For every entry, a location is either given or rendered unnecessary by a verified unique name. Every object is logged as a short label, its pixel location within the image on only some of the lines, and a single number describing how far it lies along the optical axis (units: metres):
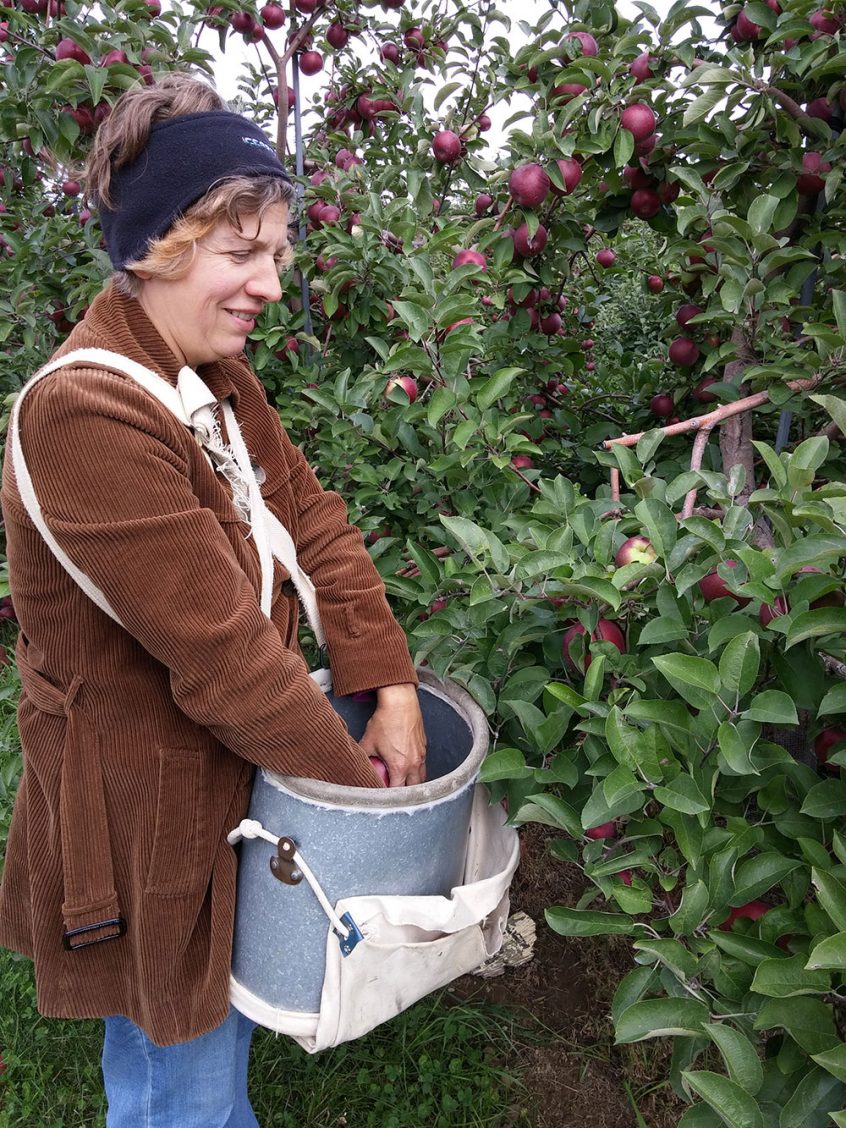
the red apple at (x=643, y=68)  1.69
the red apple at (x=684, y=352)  1.95
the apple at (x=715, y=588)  1.05
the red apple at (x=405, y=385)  1.58
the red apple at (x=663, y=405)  2.10
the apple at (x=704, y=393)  1.90
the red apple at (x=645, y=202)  1.88
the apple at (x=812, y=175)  1.54
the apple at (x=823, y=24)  1.47
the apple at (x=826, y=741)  1.04
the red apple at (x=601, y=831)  1.09
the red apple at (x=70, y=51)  1.83
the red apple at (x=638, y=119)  1.65
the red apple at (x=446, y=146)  2.05
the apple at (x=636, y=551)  1.16
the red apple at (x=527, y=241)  1.83
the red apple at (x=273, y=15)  2.21
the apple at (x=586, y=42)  1.69
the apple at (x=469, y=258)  1.71
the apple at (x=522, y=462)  1.69
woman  0.86
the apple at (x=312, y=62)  2.45
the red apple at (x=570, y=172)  1.69
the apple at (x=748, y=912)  1.05
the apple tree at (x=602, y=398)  0.88
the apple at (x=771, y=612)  0.95
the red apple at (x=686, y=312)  1.85
